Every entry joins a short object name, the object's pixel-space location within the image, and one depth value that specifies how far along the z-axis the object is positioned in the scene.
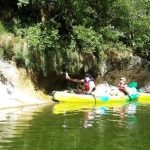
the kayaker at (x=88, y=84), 23.11
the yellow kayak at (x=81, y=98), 21.83
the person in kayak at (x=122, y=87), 25.73
